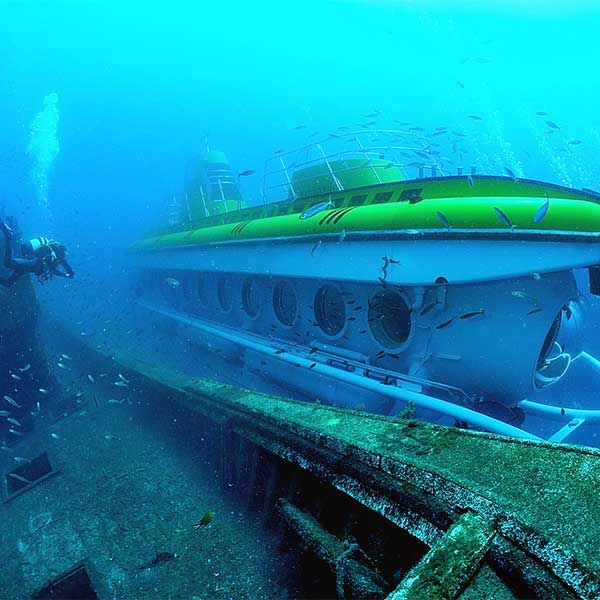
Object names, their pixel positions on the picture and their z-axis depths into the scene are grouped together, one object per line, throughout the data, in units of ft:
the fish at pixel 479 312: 12.38
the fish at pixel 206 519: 7.62
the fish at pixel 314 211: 15.22
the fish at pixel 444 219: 12.61
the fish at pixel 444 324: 13.61
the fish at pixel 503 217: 11.65
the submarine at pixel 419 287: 12.07
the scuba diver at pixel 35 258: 21.33
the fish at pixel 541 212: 11.36
